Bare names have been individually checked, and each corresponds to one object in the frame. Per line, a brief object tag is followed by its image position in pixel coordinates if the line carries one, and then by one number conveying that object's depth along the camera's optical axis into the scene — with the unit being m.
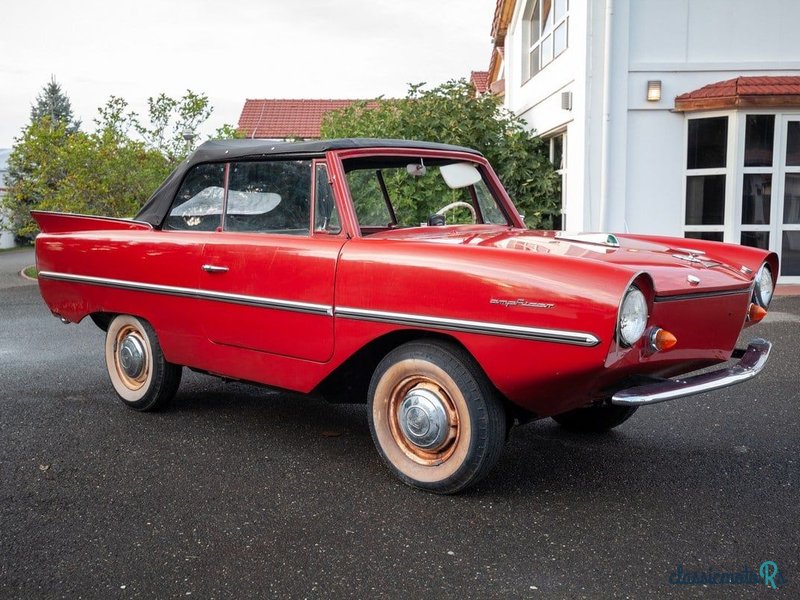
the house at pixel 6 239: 32.09
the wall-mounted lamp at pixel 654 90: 10.36
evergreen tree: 47.35
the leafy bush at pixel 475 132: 12.18
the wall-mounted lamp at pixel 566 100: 11.05
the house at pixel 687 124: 10.25
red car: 3.13
